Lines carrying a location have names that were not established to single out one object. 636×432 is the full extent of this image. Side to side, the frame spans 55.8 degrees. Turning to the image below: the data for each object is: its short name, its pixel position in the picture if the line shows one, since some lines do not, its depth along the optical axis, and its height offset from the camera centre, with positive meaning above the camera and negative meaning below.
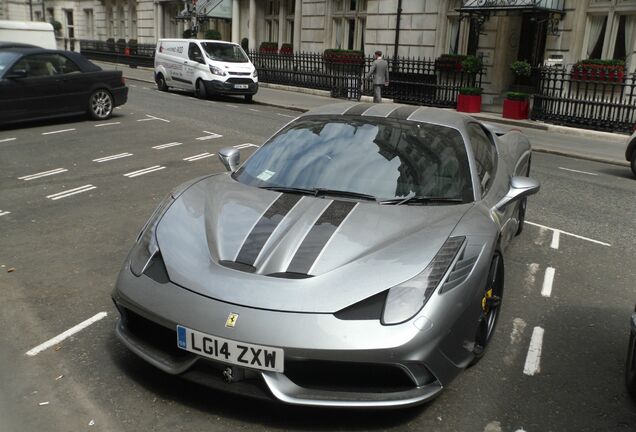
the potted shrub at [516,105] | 17.83 -0.97
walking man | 19.91 -0.32
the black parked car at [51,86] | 11.66 -0.74
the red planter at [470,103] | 19.12 -1.03
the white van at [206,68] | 19.70 -0.37
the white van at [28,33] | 19.47 +0.46
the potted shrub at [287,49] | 28.95 +0.54
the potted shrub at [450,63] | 20.78 +0.20
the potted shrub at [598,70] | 16.28 +0.15
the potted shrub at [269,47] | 30.32 +0.61
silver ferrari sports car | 2.75 -1.04
